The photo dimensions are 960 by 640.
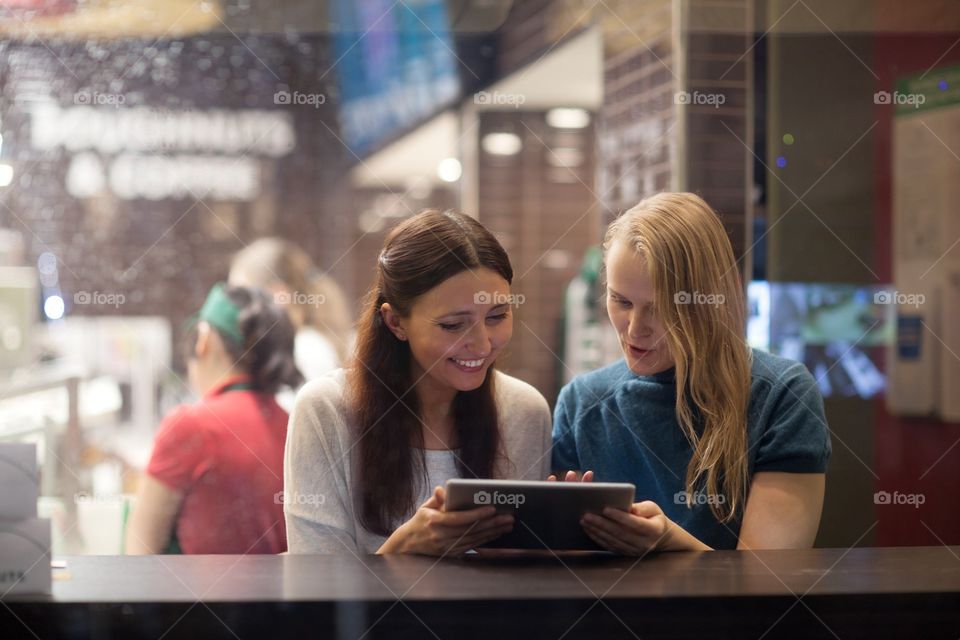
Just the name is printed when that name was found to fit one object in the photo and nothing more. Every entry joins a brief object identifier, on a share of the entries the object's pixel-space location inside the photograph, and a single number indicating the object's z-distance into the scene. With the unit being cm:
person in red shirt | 227
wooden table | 123
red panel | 266
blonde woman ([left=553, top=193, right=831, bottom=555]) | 171
